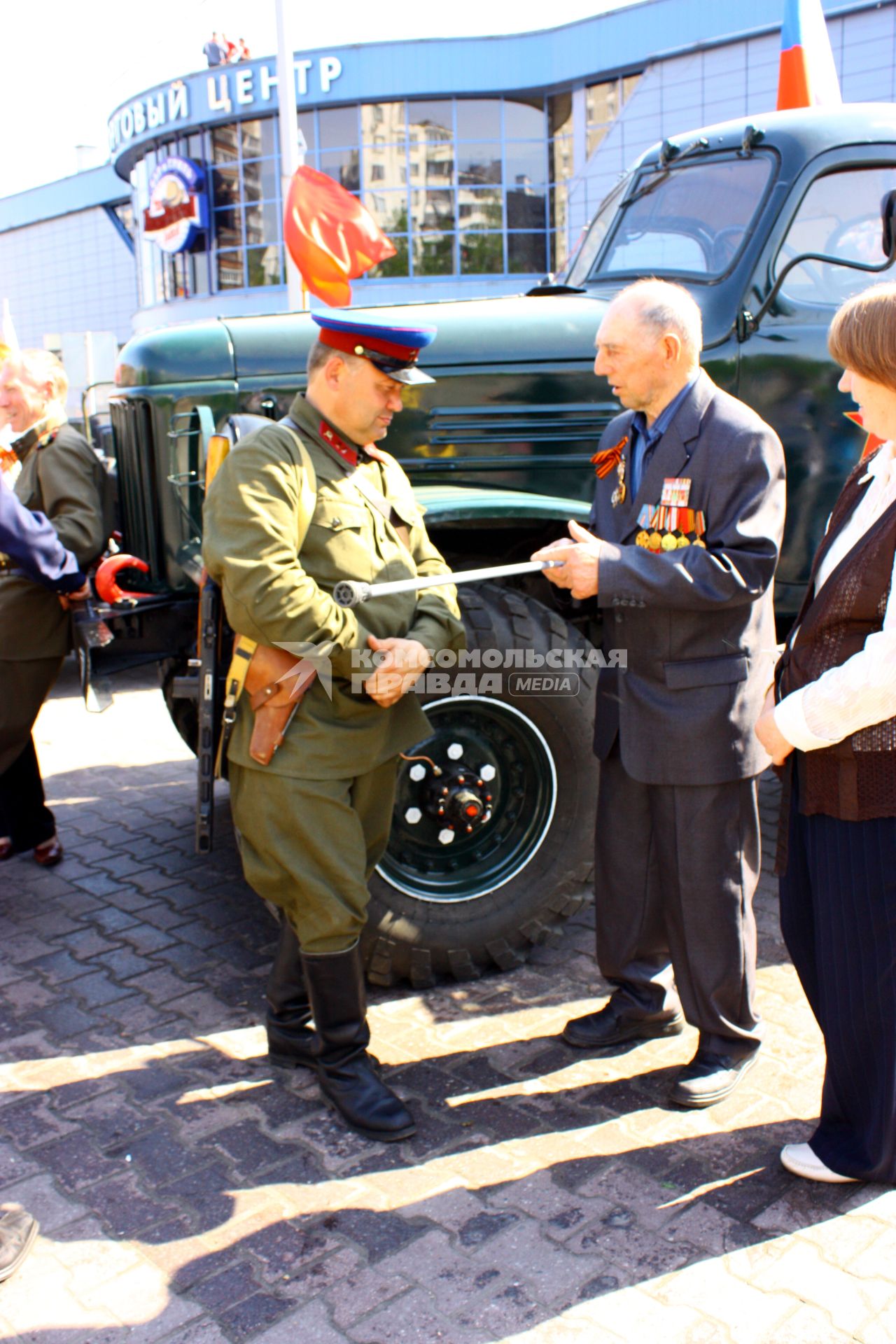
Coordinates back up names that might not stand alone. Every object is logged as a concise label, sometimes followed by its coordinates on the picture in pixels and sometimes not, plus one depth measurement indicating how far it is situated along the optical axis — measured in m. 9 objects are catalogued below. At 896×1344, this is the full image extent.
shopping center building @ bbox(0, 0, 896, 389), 18.19
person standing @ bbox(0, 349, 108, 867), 3.89
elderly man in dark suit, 2.60
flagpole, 11.05
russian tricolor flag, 4.45
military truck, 3.41
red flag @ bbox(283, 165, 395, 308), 6.19
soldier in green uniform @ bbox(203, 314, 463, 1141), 2.56
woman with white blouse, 2.20
